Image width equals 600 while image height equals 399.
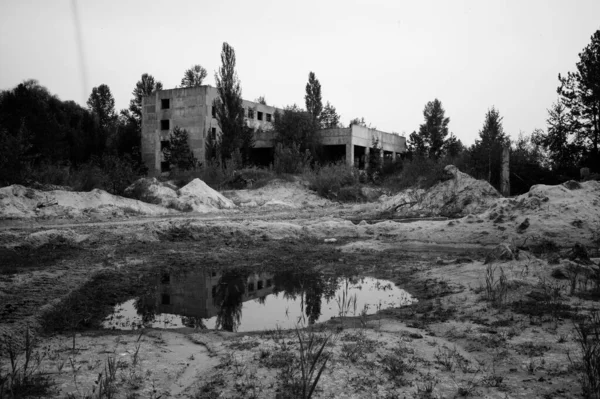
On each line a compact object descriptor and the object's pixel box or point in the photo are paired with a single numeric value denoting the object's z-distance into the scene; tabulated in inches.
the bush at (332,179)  973.8
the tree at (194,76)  2199.8
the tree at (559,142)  995.9
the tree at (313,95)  1747.0
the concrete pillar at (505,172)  740.6
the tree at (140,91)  2004.2
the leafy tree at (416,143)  1717.5
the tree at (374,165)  1212.5
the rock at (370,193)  954.1
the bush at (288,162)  1120.2
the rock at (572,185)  439.5
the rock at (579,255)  214.6
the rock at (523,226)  379.6
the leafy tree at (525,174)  805.2
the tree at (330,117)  2150.6
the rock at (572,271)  194.6
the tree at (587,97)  954.1
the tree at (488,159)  808.9
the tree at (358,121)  2187.6
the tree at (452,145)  1542.8
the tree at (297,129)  1453.6
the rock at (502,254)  235.0
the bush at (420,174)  711.7
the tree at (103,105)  2165.8
